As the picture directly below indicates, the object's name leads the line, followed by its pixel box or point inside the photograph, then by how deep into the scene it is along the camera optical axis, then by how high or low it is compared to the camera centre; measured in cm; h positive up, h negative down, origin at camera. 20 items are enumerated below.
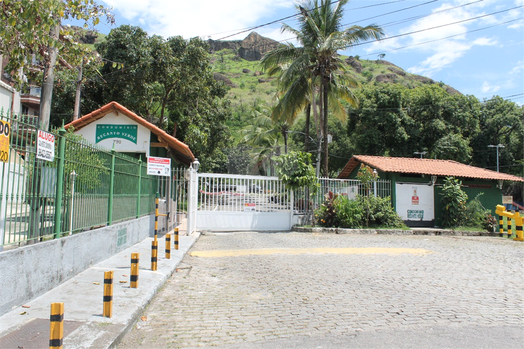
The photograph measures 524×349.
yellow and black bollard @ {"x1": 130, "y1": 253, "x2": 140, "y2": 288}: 583 -113
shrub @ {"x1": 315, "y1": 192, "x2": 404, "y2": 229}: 1716 -54
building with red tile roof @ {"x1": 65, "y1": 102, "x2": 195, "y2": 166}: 1427 +243
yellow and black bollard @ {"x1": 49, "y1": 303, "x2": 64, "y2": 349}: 329 -110
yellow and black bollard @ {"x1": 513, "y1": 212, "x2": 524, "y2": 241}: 1600 -107
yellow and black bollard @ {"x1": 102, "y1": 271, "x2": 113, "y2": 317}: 466 -117
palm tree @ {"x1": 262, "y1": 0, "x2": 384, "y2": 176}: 1972 +753
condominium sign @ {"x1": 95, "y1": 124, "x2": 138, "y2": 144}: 1440 +244
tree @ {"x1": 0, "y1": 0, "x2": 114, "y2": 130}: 672 +325
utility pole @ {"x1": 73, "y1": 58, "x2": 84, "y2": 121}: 1788 +457
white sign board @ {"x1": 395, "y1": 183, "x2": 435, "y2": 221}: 1952 +0
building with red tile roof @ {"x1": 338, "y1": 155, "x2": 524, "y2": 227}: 1952 +94
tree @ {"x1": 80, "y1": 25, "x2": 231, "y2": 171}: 2150 +677
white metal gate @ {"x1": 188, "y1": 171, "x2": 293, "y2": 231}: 1595 -17
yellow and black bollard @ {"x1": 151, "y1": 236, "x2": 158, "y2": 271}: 754 -122
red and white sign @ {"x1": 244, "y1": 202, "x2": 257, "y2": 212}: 1670 -33
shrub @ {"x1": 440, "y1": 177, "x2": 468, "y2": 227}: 1900 -4
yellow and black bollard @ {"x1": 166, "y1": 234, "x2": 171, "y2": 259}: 893 -113
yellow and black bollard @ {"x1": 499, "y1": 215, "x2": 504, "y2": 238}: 1784 -115
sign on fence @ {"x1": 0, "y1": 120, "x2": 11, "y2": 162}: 451 +66
